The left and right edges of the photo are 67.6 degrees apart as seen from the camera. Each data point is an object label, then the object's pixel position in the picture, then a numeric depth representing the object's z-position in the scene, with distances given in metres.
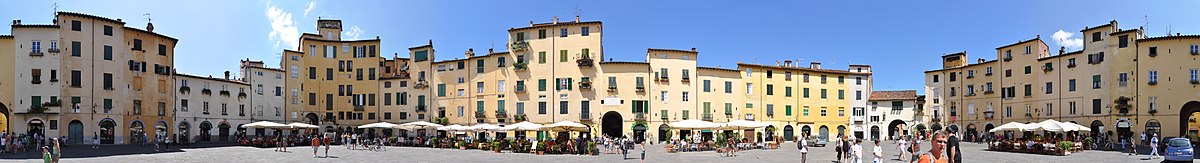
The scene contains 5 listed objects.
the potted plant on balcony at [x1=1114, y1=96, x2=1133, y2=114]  51.34
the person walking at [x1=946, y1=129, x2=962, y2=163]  13.27
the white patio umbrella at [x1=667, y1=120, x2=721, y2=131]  50.59
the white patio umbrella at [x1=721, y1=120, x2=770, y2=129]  50.84
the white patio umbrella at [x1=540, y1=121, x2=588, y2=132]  46.72
